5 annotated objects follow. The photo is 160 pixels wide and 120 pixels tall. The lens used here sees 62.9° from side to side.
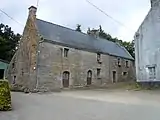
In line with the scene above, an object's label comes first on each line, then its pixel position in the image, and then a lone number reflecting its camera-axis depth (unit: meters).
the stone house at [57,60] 14.84
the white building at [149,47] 13.35
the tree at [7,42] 23.17
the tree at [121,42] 30.09
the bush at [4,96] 5.59
